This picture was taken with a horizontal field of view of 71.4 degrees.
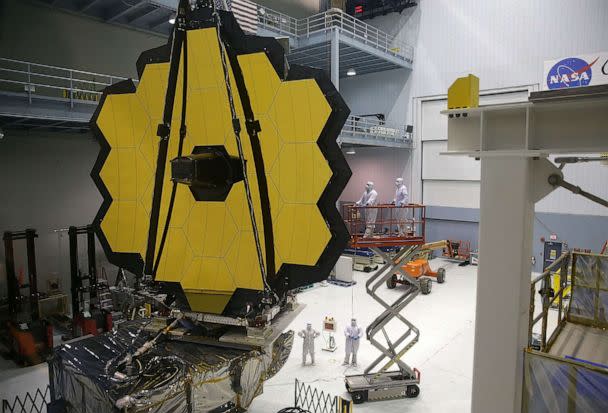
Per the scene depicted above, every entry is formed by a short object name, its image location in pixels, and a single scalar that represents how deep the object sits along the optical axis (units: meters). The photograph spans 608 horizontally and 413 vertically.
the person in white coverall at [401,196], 15.39
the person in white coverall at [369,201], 15.84
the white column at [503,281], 4.79
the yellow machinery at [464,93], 5.05
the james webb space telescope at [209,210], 4.53
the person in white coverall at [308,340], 10.12
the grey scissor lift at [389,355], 8.84
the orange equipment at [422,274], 16.58
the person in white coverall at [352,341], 10.14
